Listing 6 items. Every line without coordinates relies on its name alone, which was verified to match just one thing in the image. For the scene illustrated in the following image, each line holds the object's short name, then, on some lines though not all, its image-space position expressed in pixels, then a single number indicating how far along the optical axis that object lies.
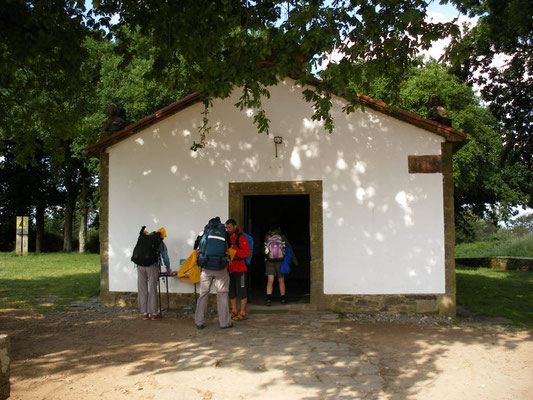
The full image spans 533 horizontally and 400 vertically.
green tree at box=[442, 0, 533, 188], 13.23
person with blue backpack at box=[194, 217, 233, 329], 8.00
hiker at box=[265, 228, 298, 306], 9.99
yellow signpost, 25.98
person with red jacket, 8.69
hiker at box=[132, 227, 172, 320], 8.87
